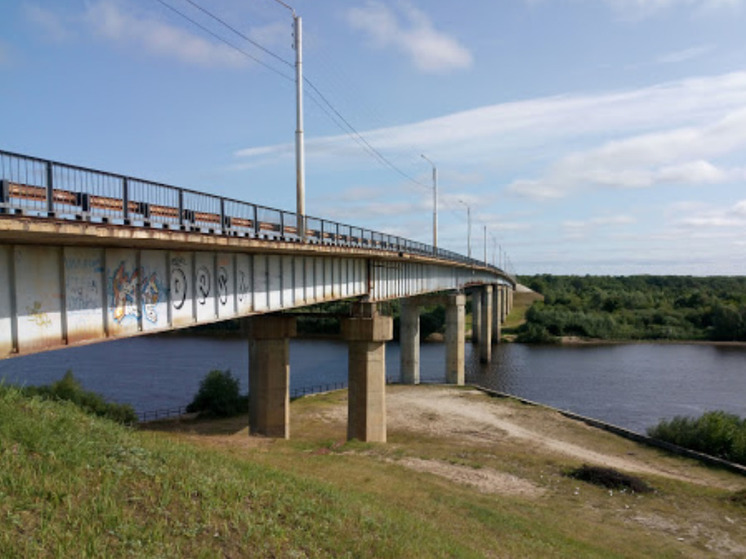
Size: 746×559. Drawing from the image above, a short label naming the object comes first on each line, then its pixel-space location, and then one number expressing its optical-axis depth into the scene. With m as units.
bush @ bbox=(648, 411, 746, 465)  32.22
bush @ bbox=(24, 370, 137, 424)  35.70
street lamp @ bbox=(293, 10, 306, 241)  27.39
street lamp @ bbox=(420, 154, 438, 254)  62.10
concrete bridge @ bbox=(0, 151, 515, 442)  11.92
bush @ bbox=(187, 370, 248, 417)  43.19
